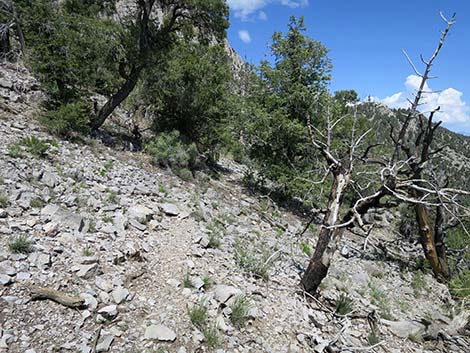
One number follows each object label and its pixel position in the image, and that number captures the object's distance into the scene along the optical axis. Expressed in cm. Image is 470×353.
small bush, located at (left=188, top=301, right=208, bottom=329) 400
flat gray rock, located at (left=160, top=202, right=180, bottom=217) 714
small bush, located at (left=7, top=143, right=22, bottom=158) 636
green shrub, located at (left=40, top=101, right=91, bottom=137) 870
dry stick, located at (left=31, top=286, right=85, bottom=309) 357
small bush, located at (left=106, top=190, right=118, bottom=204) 647
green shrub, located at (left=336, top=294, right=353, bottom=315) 568
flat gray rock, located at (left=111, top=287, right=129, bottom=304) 399
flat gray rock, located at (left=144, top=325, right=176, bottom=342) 364
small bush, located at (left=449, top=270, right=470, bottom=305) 642
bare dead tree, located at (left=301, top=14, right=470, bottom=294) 582
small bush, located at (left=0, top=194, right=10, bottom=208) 475
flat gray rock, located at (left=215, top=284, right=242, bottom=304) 462
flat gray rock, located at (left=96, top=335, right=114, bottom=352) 325
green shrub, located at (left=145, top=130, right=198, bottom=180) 1062
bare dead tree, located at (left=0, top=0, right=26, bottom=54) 993
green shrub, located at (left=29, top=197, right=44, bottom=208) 510
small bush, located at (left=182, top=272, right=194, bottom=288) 473
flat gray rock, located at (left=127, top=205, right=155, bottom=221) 628
